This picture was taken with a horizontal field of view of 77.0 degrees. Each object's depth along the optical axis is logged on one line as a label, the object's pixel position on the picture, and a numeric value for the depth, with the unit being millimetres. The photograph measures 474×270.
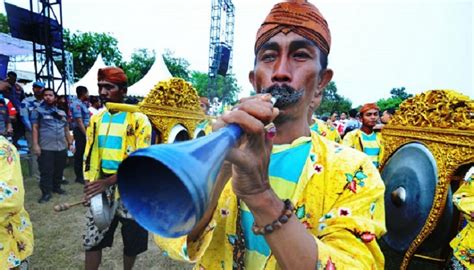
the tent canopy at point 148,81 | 15133
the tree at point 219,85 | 52919
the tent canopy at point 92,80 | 14695
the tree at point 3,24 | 40531
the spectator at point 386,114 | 7373
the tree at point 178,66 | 50019
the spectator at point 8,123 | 5677
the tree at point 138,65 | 40862
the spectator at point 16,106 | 7462
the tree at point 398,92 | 64512
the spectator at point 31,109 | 6975
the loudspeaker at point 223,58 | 25062
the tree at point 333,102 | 55719
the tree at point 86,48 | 36656
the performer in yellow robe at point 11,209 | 2113
